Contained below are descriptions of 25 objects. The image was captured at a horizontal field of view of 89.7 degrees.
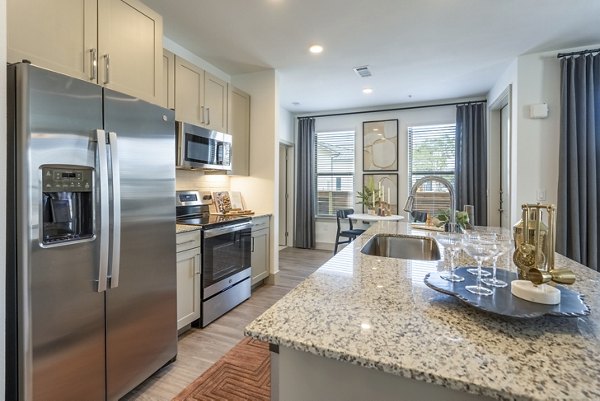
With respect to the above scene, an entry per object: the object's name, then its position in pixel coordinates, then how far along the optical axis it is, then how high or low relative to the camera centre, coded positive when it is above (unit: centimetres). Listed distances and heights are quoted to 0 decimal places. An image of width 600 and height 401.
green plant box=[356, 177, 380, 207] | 513 +11
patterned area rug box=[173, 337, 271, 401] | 179 -115
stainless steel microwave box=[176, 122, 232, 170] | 271 +51
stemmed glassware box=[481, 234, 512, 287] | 97 -24
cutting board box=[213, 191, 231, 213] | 365 -2
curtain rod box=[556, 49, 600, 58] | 304 +151
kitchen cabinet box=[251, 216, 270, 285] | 350 -59
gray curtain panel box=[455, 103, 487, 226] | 473 +65
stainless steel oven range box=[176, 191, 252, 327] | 263 -51
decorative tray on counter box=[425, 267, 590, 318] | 74 -27
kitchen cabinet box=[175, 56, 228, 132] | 278 +104
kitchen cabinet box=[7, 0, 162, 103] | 149 +92
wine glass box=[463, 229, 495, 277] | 108 -26
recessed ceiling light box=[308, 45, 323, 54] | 316 +162
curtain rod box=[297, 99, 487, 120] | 488 +164
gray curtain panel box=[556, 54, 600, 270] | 302 +44
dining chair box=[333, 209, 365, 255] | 480 -50
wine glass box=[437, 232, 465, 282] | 102 -22
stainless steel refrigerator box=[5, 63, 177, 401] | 126 -19
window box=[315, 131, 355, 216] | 586 +57
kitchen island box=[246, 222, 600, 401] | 56 -32
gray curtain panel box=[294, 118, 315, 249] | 593 +30
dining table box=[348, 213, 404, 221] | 418 -24
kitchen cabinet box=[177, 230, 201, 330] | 236 -64
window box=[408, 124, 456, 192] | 515 +86
